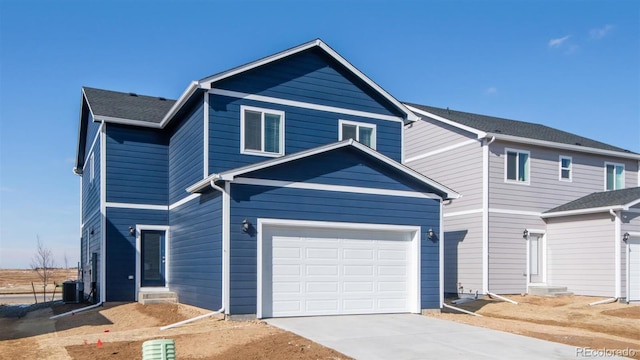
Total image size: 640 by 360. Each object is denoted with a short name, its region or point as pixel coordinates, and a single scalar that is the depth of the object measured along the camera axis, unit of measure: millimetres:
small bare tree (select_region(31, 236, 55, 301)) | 27431
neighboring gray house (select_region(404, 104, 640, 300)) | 18969
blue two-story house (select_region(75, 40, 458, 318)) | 13266
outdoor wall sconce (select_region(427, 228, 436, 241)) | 15258
